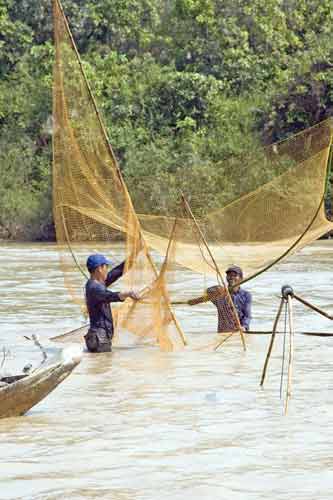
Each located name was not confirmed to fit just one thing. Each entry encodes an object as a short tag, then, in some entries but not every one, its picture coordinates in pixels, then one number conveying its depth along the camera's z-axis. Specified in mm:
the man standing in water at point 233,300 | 20328
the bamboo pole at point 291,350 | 15414
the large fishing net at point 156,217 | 20422
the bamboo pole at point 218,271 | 20141
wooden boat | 14358
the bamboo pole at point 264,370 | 15645
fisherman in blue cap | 19312
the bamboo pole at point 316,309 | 16487
